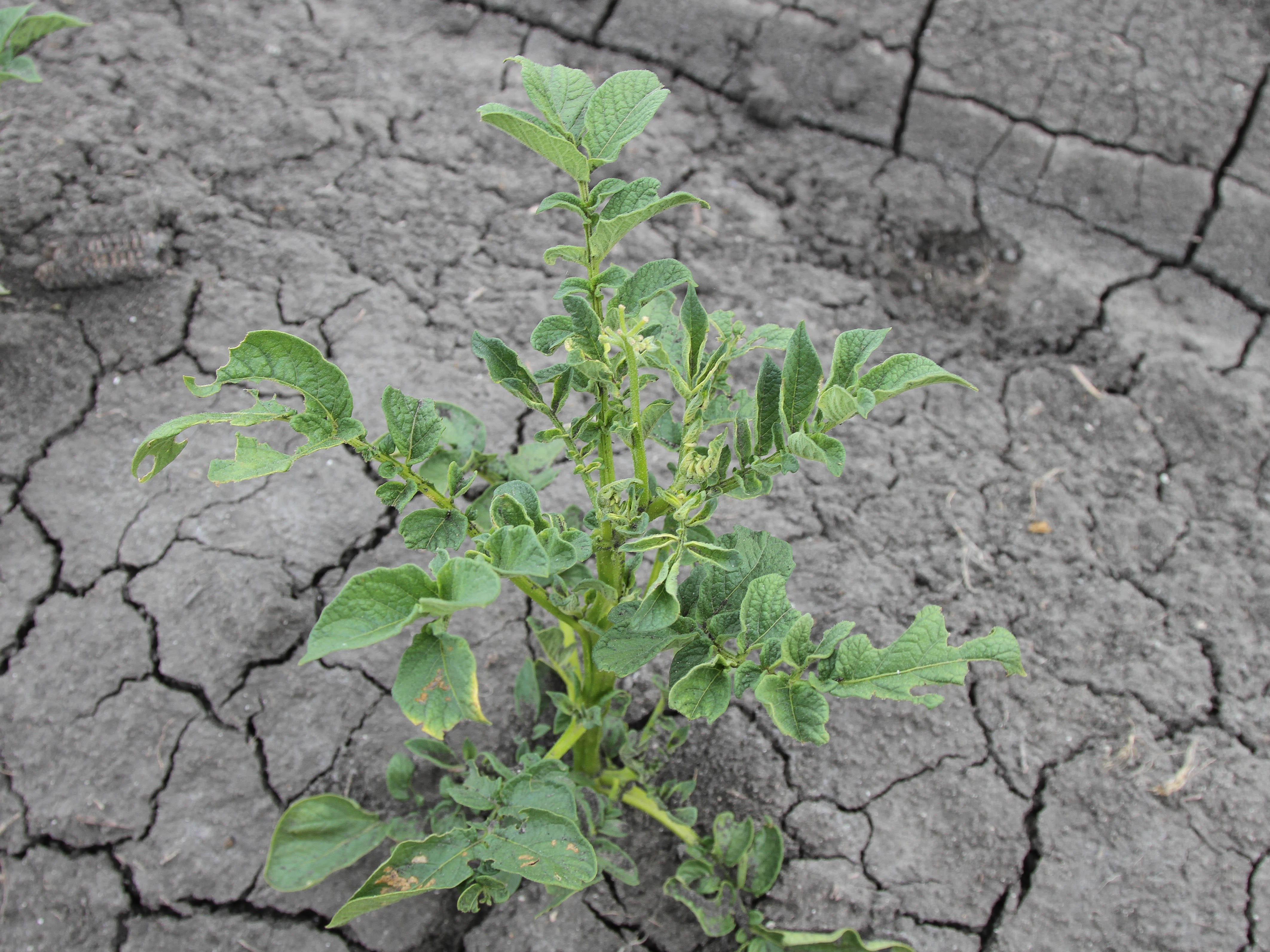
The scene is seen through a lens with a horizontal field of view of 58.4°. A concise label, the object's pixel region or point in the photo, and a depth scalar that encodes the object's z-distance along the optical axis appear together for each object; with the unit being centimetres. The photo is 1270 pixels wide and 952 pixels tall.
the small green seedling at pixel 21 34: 86
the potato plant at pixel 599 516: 52
